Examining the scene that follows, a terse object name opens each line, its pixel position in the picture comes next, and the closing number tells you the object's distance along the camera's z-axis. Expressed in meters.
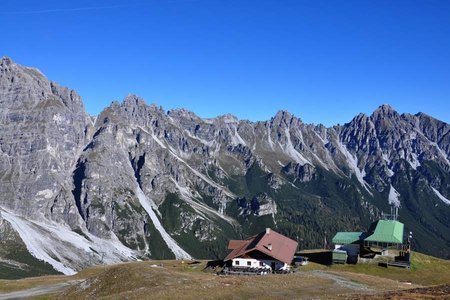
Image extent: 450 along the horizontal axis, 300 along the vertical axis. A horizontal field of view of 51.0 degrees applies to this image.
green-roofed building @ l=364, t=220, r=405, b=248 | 119.41
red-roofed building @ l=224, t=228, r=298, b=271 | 102.62
